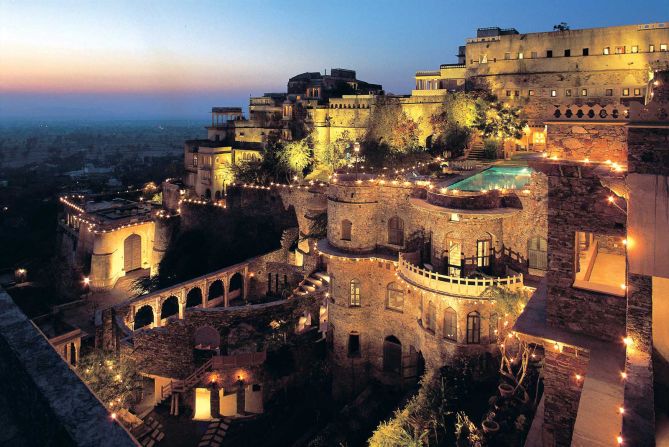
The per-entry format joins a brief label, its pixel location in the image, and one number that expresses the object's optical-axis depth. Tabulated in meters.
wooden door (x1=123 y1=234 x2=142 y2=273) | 43.97
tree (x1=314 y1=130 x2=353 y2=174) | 47.28
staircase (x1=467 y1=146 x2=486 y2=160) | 35.63
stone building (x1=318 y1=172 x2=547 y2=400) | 18.75
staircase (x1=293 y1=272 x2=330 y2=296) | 28.55
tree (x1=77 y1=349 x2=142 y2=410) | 21.58
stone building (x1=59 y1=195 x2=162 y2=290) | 41.50
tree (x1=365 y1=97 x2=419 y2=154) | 43.81
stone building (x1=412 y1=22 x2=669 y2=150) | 37.75
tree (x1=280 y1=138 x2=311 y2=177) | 46.44
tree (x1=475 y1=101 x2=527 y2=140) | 36.38
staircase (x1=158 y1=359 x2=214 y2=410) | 24.81
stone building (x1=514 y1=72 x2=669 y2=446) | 8.33
